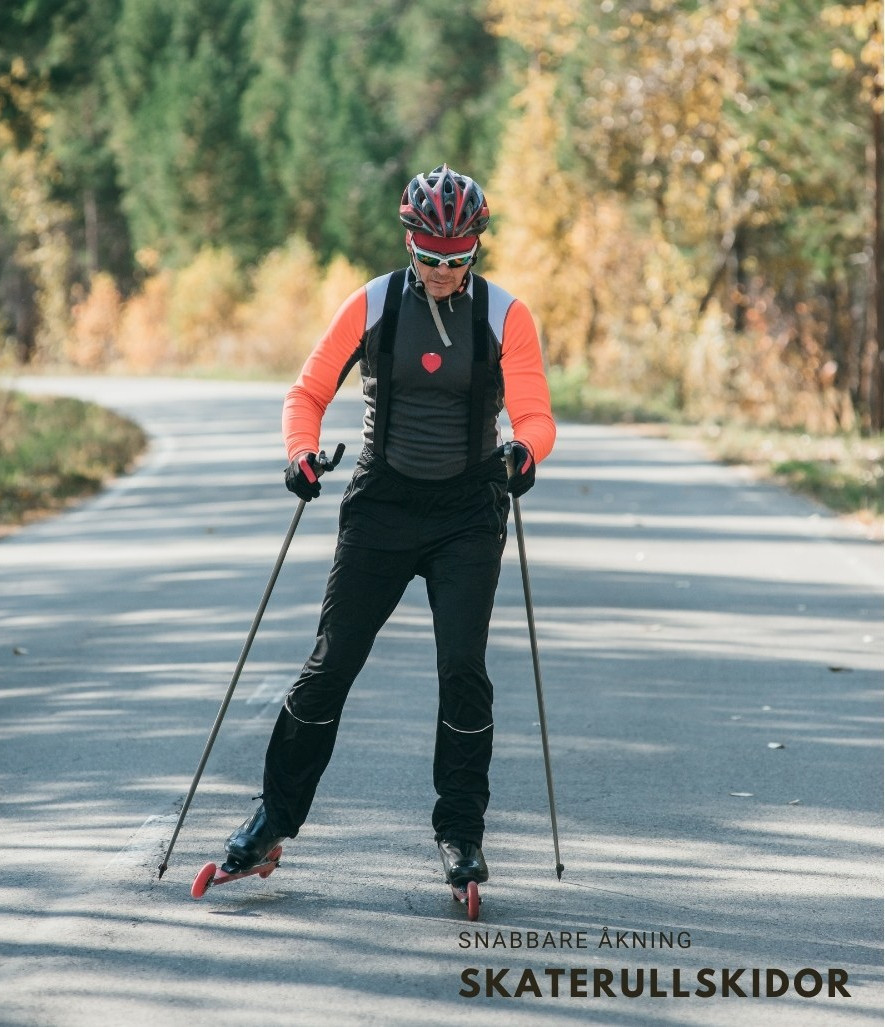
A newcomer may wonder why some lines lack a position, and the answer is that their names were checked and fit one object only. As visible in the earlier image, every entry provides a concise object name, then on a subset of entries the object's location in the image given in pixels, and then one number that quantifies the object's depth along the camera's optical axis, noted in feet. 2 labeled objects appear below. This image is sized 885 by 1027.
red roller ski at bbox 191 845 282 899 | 36.86
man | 37.70
